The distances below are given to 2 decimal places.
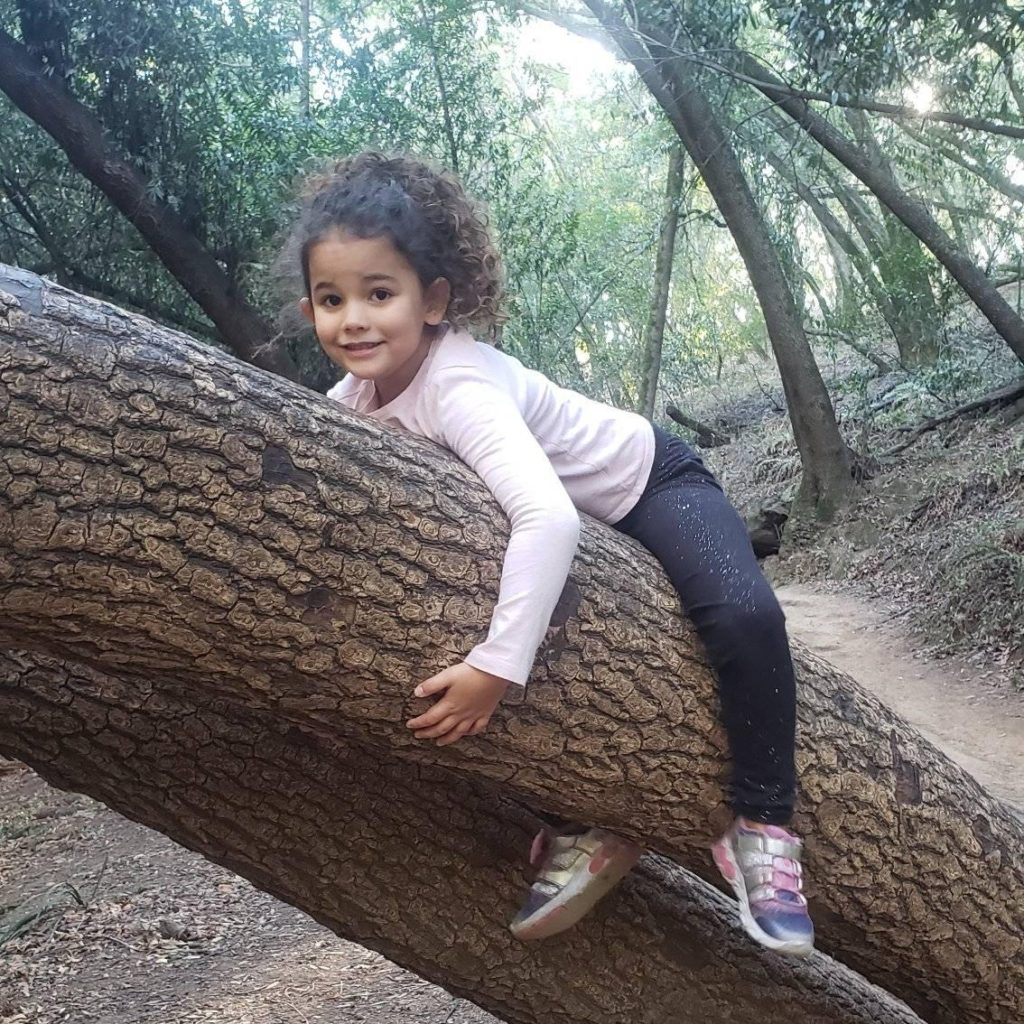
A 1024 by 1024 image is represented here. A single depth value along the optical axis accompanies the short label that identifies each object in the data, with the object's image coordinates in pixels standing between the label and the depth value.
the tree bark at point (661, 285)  12.26
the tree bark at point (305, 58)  7.17
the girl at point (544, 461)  1.69
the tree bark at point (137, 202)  5.98
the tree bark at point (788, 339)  10.00
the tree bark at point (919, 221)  8.88
